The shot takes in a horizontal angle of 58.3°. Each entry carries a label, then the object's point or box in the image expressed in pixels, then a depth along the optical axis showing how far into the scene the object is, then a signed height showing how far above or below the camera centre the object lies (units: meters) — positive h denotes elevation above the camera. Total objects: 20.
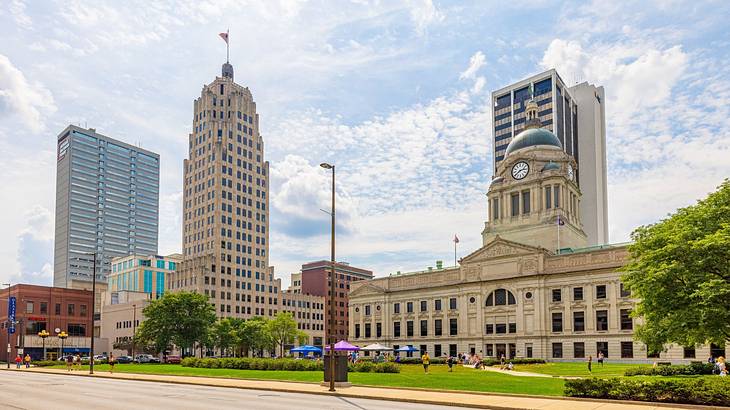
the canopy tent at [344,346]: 70.69 -7.15
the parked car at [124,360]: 99.62 -11.93
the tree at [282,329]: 125.94 -9.23
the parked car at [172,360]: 89.99 -10.97
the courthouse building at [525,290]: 85.31 -1.68
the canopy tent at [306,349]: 83.25 -8.74
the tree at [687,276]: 36.31 +0.12
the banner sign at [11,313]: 105.38 -4.96
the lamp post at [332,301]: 34.66 -1.14
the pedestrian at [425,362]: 53.84 -6.86
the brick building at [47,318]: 117.75 -6.51
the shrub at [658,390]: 25.30 -4.58
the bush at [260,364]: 56.59 -7.48
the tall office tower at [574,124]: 162.12 +39.80
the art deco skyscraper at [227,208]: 148.62 +17.35
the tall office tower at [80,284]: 181.50 -0.52
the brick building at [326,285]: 187.88 -1.32
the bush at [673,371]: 46.56 -6.63
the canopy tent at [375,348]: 83.69 -8.69
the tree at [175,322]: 92.75 -5.71
